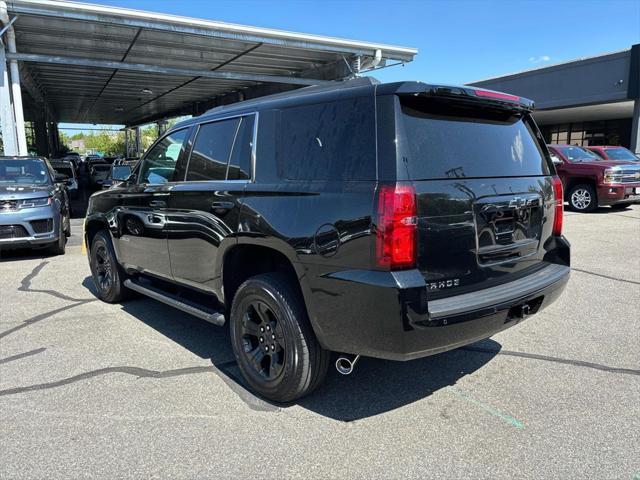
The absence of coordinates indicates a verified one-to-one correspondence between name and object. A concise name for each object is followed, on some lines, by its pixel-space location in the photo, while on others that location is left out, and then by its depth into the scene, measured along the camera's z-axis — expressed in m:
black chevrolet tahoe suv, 2.70
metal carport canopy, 12.52
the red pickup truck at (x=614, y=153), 14.63
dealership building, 20.88
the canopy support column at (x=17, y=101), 12.59
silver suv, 8.02
